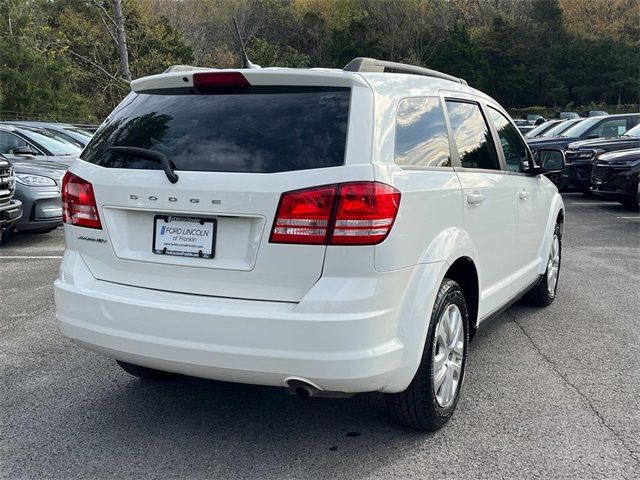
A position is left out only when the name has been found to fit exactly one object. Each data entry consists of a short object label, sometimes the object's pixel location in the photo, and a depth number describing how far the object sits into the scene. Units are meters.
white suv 2.70
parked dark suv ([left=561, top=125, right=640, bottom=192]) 13.20
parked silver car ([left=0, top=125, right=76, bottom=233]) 8.70
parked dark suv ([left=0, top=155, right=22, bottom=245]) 7.48
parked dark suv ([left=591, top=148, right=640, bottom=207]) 11.22
